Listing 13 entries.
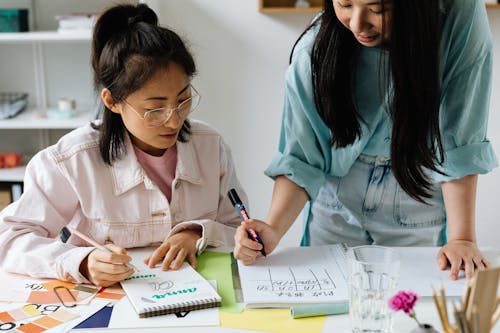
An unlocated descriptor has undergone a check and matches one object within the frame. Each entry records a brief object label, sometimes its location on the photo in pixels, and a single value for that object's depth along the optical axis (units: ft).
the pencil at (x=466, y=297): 2.34
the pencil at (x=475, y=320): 2.30
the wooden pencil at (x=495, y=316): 2.42
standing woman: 3.72
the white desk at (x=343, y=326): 3.25
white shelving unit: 8.57
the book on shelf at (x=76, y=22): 8.66
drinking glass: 3.15
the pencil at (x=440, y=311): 2.31
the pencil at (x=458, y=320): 2.29
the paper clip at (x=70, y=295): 3.57
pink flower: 2.44
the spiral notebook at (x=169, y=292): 3.43
